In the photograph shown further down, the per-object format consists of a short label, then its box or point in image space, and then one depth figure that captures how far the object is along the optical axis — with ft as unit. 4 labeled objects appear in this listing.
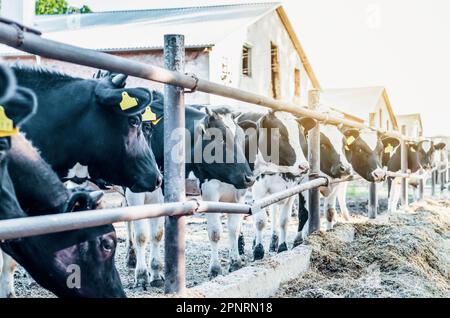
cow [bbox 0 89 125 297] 7.82
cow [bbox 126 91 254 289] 17.29
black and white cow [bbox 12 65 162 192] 11.48
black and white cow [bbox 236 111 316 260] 21.46
